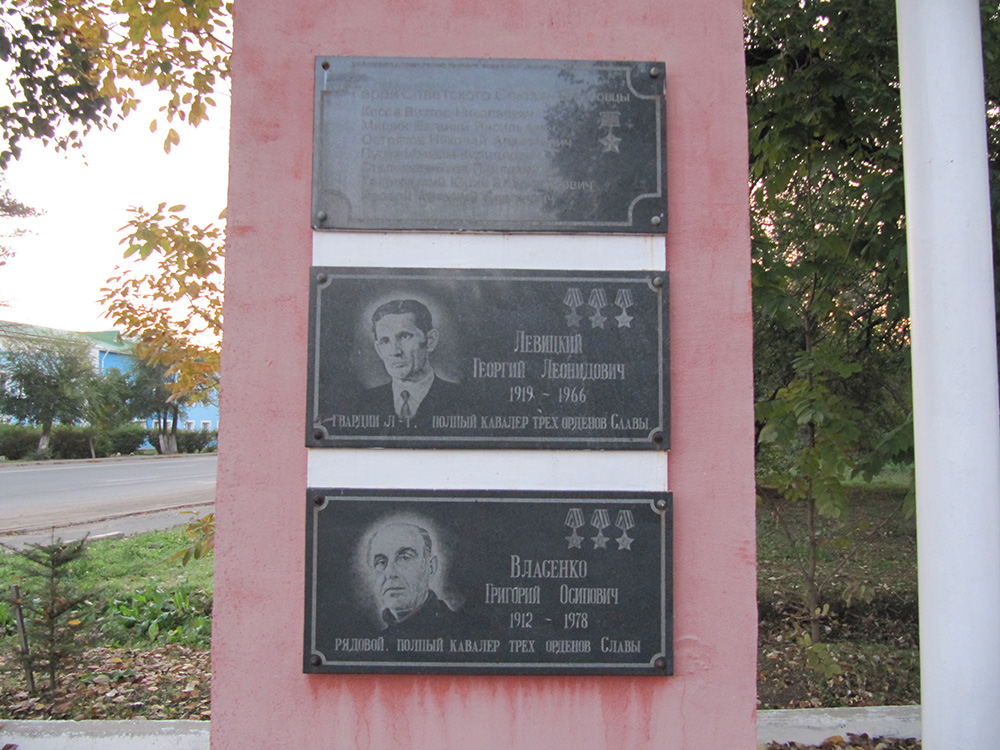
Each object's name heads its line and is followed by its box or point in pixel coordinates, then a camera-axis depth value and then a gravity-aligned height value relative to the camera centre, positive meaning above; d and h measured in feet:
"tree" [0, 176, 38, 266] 70.13 +20.77
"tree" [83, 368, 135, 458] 112.88 +4.19
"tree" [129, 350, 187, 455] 139.74 +6.23
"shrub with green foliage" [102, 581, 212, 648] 18.03 -4.74
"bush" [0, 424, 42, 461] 97.30 -1.68
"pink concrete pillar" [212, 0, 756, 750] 6.29 +0.20
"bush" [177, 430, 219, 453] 142.72 -2.35
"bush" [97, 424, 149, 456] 116.47 -2.02
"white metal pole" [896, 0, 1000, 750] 6.26 +0.48
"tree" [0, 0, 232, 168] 13.74 +7.01
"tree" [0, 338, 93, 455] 108.88 +6.24
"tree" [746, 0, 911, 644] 12.51 +4.40
